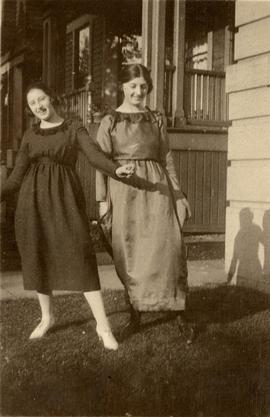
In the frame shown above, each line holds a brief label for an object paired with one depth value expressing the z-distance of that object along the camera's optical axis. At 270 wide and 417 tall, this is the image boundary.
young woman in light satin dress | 3.91
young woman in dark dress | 3.68
